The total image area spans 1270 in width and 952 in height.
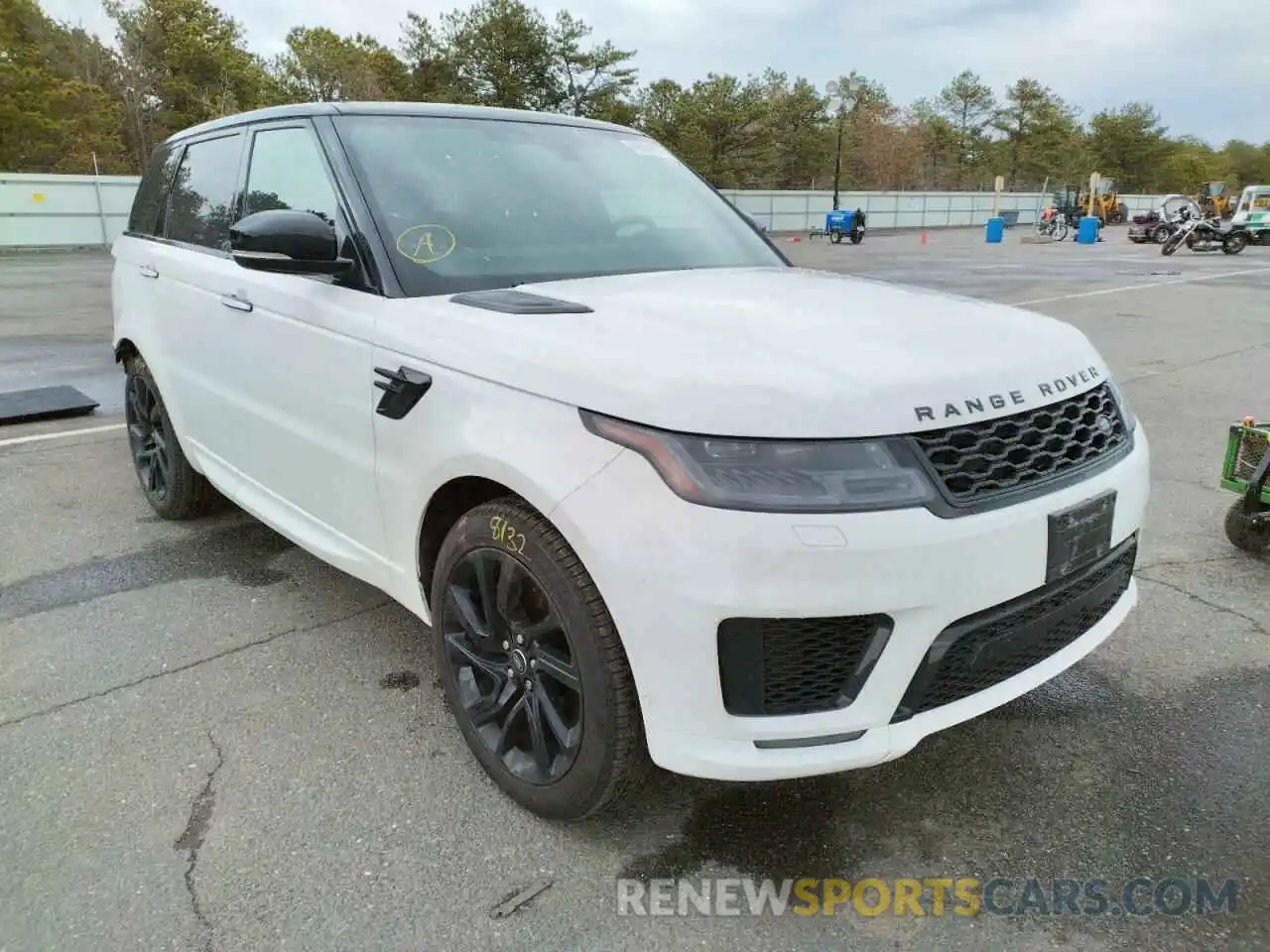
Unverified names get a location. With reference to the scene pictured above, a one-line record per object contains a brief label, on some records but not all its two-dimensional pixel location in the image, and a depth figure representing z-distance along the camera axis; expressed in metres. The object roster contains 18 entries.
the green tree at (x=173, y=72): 47.94
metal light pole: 41.81
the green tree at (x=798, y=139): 61.47
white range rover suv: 1.84
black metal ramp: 6.61
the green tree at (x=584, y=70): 53.94
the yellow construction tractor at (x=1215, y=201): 38.47
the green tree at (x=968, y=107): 85.31
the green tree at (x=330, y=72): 49.24
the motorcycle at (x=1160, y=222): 31.20
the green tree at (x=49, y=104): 41.12
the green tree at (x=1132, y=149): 81.38
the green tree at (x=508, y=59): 53.31
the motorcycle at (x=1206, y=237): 27.20
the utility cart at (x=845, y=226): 33.56
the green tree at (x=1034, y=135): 78.88
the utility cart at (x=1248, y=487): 3.99
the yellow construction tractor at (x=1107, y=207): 48.12
